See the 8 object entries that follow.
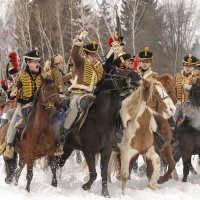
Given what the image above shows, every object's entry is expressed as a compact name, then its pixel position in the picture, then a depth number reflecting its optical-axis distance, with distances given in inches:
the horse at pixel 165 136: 657.5
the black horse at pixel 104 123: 575.2
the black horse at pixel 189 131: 685.9
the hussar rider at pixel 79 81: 603.7
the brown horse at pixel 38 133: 580.7
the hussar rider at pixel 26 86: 613.6
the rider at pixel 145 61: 716.7
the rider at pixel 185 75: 738.8
